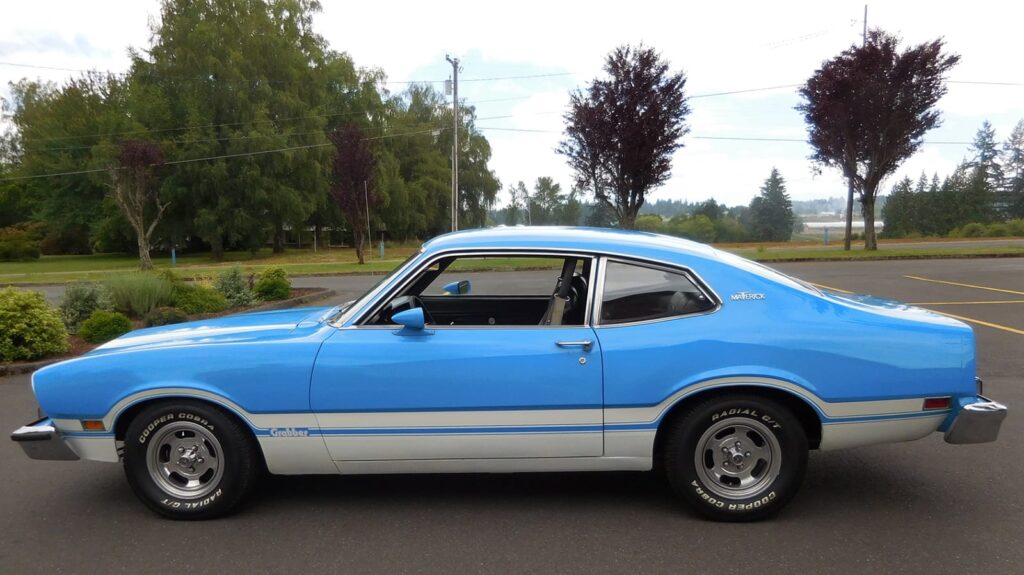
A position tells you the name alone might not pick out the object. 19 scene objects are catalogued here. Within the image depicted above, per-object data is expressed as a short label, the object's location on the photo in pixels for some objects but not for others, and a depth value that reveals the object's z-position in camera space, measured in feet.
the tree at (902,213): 200.85
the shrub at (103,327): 28.60
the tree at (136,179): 101.71
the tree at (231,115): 126.41
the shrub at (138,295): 34.71
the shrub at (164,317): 32.52
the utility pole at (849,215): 95.21
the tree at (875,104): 83.30
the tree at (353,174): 101.65
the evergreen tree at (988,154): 244.01
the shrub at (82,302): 32.27
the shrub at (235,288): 41.52
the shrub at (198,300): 36.45
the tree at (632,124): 80.64
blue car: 10.64
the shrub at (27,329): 24.75
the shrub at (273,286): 45.47
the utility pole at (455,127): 105.92
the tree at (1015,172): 219.61
